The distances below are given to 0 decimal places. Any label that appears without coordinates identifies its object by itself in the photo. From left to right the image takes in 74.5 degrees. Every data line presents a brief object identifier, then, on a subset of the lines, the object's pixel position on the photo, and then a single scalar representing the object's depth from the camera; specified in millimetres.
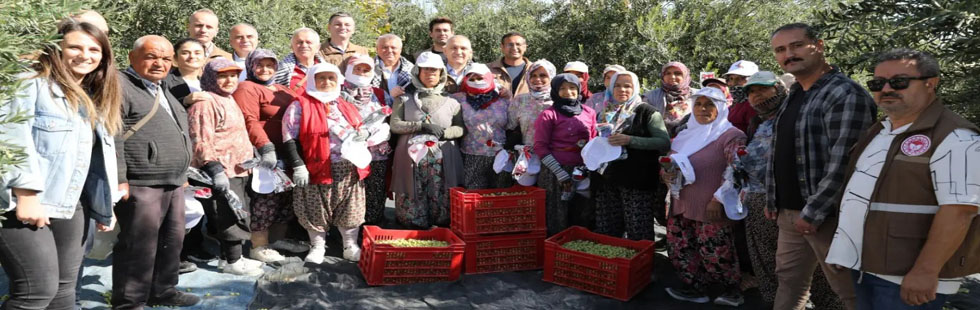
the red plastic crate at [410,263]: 4625
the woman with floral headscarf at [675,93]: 5340
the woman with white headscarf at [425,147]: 5406
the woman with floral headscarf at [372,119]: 5297
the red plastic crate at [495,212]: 4832
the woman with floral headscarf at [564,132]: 5094
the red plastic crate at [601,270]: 4398
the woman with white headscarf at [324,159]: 4953
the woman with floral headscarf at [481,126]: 5535
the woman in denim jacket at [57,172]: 2480
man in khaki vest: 2309
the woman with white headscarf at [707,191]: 4195
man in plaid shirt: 2965
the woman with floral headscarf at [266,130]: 4852
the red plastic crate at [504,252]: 4879
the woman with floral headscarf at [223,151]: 4359
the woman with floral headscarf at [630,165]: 4754
